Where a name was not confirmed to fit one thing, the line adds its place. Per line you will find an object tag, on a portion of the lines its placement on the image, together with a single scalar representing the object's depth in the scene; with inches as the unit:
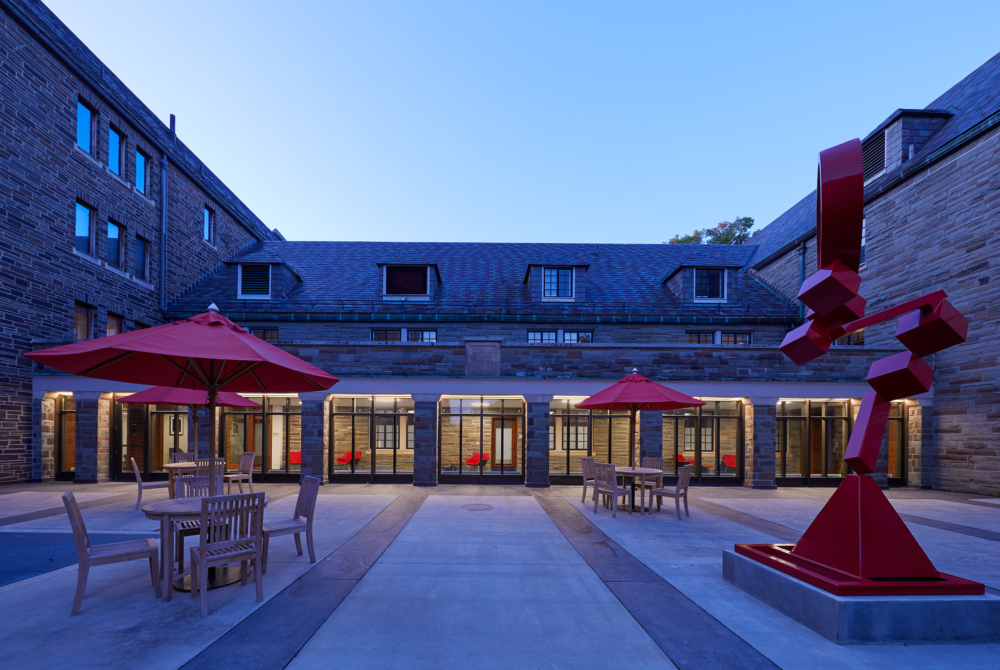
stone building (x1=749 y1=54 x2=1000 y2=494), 573.0
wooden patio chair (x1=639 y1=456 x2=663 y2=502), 523.5
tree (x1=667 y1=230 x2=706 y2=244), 1766.6
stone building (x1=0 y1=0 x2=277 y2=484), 596.7
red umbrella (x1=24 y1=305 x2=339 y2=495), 220.0
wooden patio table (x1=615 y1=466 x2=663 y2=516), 448.8
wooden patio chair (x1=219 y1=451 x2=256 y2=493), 504.4
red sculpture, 205.9
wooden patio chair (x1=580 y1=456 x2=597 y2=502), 493.7
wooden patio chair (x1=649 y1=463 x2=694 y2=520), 421.4
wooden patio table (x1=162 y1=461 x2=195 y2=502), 460.6
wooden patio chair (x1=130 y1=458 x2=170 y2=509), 459.9
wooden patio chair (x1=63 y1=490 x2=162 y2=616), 211.0
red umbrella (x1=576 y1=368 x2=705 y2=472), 425.4
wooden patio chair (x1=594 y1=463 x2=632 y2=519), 427.2
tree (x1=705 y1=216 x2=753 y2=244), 1637.6
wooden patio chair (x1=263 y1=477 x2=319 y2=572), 268.4
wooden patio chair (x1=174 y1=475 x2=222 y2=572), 323.6
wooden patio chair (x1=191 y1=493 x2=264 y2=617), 219.5
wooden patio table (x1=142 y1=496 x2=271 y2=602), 226.8
